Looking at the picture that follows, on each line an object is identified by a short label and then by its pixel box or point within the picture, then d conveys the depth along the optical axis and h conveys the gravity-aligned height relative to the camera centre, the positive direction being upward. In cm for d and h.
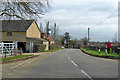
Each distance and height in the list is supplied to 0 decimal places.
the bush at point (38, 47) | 3797 -183
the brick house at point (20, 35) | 4012 +102
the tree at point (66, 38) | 11676 +105
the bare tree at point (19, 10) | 1602 +290
